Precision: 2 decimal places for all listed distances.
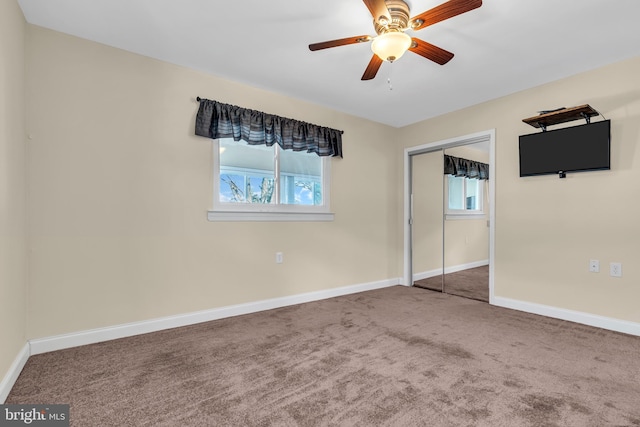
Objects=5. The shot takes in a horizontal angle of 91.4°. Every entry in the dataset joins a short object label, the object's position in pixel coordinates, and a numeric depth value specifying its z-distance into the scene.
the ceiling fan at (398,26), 1.70
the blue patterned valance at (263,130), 3.00
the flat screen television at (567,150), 2.81
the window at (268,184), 3.19
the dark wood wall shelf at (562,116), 2.75
